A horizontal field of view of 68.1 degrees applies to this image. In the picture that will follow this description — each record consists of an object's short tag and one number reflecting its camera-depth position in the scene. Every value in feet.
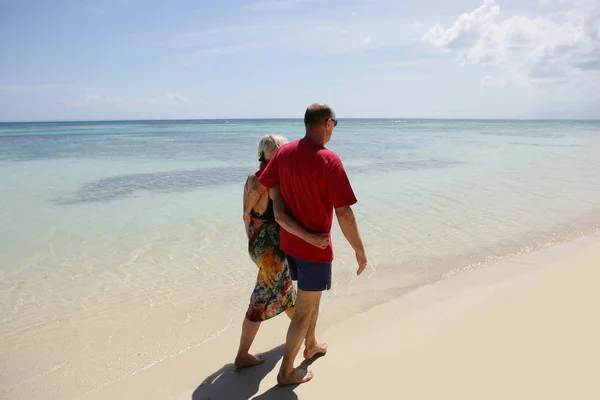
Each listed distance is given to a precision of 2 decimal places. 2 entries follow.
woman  10.14
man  8.51
